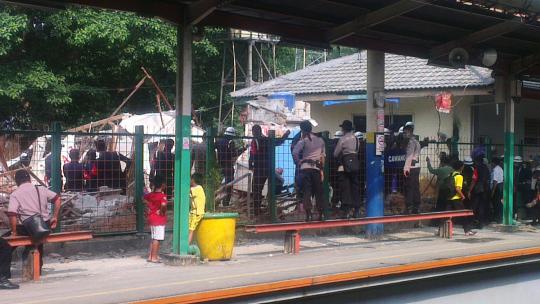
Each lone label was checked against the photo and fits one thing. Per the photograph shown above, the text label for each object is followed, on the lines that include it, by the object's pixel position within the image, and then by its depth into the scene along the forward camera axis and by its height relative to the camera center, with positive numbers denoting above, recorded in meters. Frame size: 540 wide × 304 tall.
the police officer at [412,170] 12.31 -0.28
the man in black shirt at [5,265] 7.05 -1.26
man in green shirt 12.72 -0.50
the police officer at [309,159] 10.92 -0.08
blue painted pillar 11.59 +0.34
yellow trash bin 9.07 -1.17
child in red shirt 9.03 -0.87
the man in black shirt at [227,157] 11.20 -0.06
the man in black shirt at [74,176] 10.14 -0.38
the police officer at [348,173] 11.44 -0.33
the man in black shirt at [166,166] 10.61 -0.22
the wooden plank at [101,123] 16.53 +0.77
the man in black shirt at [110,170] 10.20 -0.28
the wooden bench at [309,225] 9.09 -1.05
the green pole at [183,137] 8.86 +0.22
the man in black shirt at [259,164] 11.52 -0.18
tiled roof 16.08 +2.16
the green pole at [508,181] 13.31 -0.51
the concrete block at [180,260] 8.75 -1.45
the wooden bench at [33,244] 7.45 -1.07
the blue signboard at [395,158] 12.73 -0.05
